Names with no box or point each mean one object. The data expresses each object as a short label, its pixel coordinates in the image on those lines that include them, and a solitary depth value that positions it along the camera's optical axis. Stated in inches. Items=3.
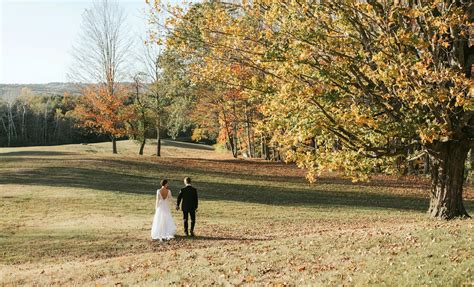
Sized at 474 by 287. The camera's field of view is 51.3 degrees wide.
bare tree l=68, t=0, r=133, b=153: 1911.9
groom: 661.9
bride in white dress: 655.1
